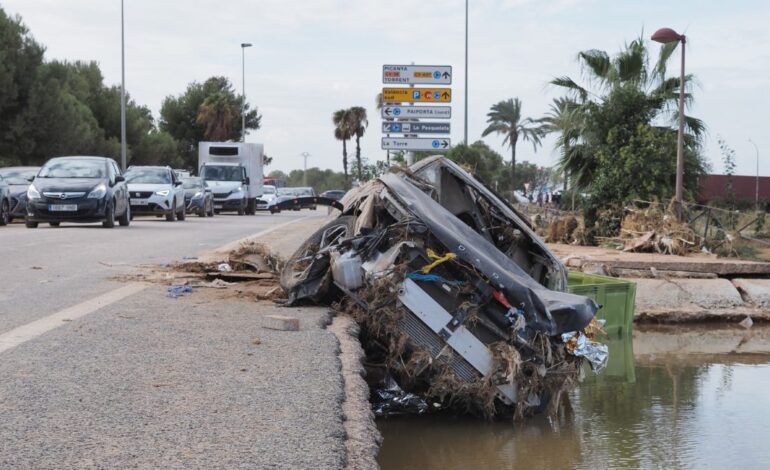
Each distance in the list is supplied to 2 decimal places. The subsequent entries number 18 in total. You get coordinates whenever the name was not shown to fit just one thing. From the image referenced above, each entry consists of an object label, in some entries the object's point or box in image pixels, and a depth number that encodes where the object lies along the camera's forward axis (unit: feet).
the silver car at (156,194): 89.04
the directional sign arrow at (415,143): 68.33
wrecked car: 21.71
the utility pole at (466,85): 105.68
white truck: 130.62
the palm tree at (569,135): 79.61
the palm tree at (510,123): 217.56
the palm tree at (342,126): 248.93
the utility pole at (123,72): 132.77
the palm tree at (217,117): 244.22
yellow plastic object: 22.44
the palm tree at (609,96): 77.87
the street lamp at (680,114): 55.57
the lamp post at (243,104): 223.10
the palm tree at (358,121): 247.91
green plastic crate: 36.14
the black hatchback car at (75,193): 66.54
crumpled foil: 22.75
